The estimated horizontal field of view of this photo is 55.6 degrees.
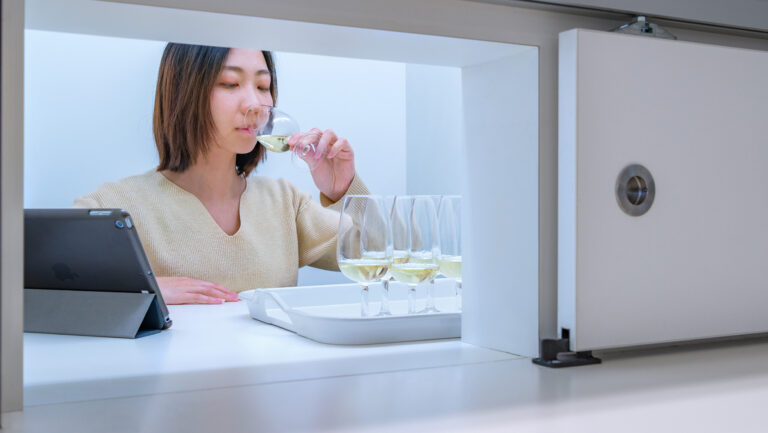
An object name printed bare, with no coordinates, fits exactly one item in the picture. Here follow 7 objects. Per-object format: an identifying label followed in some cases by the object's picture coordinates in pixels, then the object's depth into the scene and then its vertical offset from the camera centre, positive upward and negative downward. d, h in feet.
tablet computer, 3.98 -0.15
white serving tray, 3.82 -0.47
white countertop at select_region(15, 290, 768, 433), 2.52 -0.66
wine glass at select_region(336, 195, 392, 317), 3.54 -0.05
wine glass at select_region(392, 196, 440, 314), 3.68 -0.03
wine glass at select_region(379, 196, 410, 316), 3.63 +0.01
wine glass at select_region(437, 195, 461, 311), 3.81 -0.02
